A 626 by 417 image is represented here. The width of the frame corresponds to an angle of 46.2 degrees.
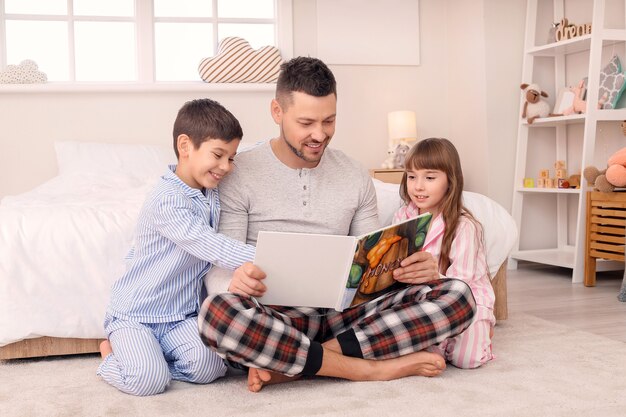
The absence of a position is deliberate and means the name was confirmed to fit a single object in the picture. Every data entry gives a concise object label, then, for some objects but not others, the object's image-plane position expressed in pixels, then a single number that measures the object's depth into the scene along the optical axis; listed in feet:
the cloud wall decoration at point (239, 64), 14.42
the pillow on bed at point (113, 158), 12.34
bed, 7.01
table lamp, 14.71
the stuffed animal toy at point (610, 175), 10.96
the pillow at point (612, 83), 12.06
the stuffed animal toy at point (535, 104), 13.62
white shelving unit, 13.49
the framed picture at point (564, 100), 13.23
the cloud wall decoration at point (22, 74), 13.47
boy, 5.94
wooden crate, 11.12
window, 14.32
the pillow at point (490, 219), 8.29
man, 5.53
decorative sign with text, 12.70
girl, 6.98
